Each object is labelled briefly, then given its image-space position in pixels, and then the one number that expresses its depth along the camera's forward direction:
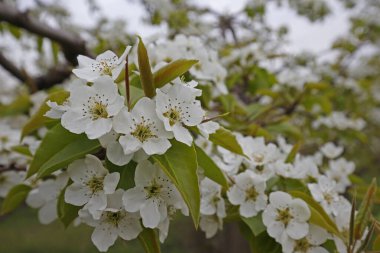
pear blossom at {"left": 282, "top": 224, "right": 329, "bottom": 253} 0.31
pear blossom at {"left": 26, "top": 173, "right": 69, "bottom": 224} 0.32
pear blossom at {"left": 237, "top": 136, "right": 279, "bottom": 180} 0.35
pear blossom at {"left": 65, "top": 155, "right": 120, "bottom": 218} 0.27
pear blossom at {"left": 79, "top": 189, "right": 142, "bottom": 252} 0.28
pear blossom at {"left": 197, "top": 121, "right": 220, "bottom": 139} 0.28
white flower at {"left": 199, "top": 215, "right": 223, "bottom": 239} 0.36
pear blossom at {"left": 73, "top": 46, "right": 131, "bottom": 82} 0.26
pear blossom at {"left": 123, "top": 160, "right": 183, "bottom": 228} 0.26
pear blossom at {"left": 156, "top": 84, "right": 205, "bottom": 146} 0.26
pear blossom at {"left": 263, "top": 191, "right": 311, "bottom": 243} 0.31
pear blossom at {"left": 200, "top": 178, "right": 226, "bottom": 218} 0.34
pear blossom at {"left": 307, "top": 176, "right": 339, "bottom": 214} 0.34
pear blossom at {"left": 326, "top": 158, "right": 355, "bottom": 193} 0.47
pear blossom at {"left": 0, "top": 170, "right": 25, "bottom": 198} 0.43
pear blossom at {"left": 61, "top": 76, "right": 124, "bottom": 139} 0.25
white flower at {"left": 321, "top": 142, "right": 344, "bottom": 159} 0.57
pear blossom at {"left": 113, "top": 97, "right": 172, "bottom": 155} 0.25
